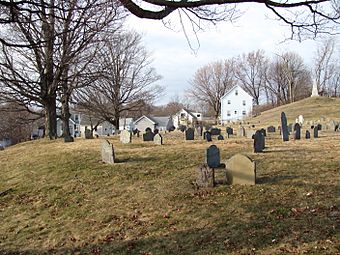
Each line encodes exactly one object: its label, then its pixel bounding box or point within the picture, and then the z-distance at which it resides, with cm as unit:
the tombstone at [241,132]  2313
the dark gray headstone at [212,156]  1020
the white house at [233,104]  7531
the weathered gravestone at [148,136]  1861
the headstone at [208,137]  1840
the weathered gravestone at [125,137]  1755
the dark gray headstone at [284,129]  1725
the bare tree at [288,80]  7938
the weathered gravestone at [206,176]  884
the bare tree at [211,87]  7906
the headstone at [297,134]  1827
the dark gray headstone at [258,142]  1236
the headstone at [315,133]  1978
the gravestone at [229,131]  2328
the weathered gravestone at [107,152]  1204
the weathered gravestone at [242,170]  880
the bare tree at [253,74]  8518
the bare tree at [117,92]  3309
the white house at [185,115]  7825
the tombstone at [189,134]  1925
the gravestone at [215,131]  2392
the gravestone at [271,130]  2717
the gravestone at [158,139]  1641
